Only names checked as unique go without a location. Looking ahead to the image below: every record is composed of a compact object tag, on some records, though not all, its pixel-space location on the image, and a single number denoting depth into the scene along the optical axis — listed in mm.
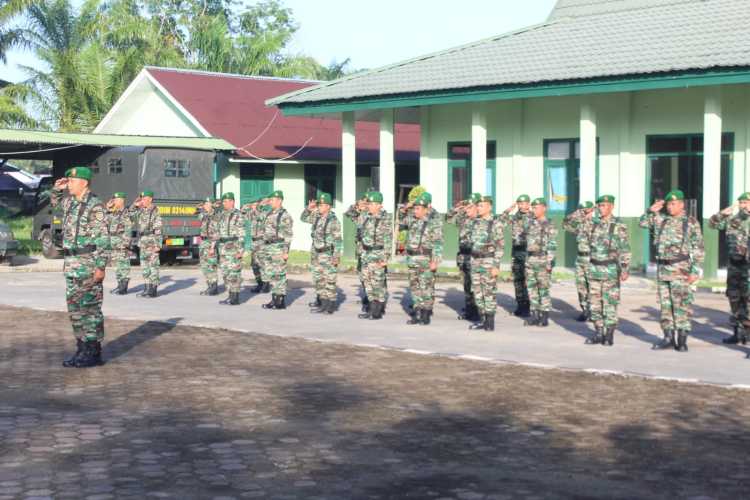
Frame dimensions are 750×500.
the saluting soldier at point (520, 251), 17328
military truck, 28516
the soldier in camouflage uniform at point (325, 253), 18000
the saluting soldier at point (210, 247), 20922
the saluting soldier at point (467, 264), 17172
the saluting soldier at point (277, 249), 18828
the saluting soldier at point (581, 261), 16641
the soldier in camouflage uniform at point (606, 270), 14273
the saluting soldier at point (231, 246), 19672
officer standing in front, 12086
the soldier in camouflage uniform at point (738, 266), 14312
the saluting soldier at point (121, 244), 20812
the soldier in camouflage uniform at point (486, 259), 15656
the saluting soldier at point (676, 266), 13773
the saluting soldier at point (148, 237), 20703
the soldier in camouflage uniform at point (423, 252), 16359
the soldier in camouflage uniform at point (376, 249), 16922
